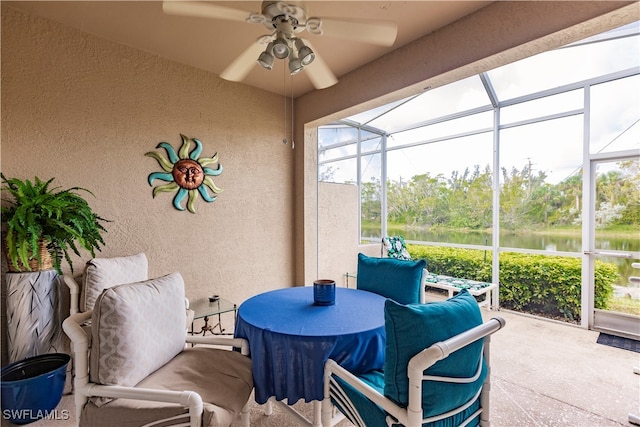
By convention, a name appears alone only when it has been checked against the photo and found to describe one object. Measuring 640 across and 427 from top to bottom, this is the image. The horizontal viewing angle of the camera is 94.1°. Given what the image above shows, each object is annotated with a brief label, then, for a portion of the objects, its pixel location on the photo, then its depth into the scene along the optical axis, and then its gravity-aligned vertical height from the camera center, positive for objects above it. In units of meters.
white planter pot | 1.91 -0.67
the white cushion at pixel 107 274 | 2.16 -0.49
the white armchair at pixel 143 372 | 1.22 -0.74
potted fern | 1.80 -0.09
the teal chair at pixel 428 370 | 1.07 -0.60
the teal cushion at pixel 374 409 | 1.19 -0.83
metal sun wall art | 2.83 +0.37
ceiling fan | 1.51 +1.01
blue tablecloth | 1.40 -0.65
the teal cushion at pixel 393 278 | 2.13 -0.50
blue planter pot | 1.76 -1.07
